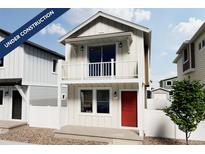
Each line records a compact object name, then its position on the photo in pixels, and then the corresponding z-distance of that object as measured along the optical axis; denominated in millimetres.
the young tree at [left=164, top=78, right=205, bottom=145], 7184
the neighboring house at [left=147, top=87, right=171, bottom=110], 28123
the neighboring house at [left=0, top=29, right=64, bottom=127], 11587
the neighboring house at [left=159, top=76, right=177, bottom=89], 39406
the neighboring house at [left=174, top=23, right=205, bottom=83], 13844
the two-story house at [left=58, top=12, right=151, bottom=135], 9891
